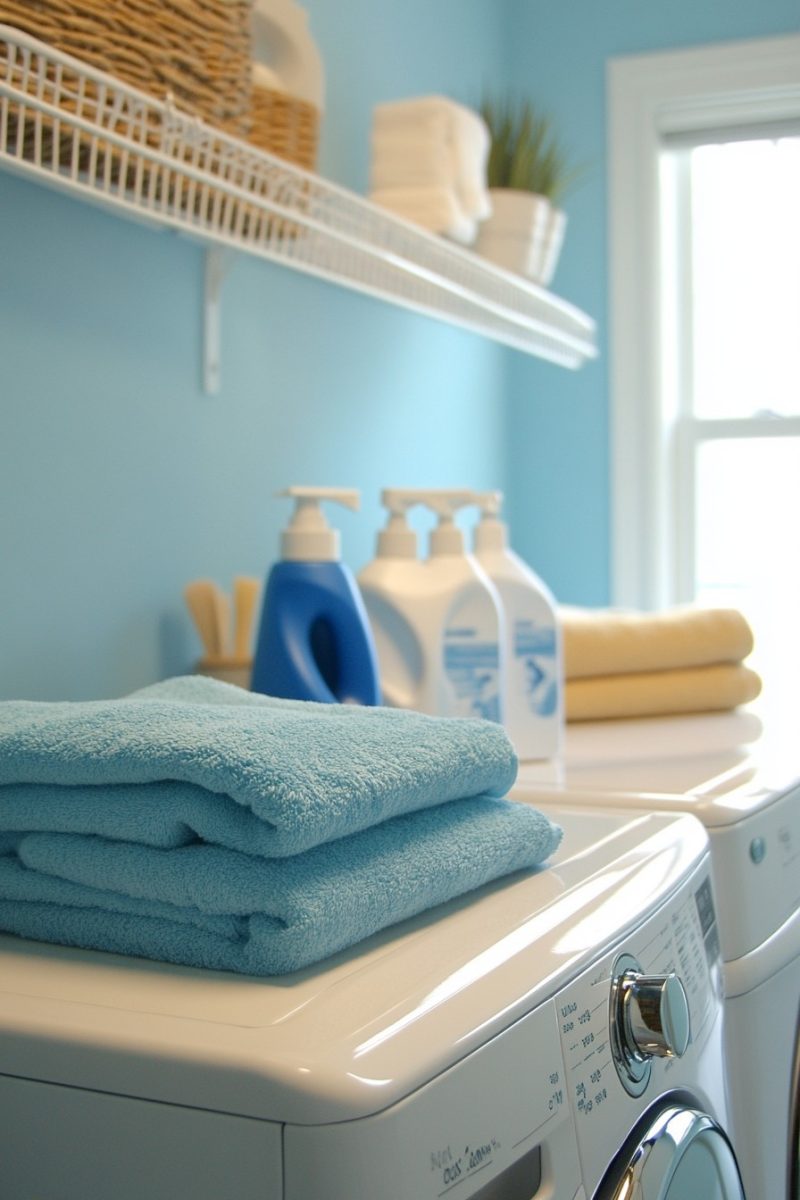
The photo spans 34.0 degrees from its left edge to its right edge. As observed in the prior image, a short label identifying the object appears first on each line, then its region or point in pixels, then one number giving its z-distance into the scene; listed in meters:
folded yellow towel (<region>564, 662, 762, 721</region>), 1.61
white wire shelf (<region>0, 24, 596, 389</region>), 0.93
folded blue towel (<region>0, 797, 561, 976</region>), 0.65
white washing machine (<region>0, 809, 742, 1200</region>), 0.54
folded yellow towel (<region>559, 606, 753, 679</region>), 1.61
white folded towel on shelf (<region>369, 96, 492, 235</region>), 1.60
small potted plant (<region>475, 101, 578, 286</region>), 1.94
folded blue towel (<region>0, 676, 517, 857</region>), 0.65
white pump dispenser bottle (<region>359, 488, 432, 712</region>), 1.25
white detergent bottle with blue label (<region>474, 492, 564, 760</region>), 1.36
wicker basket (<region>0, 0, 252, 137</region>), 0.97
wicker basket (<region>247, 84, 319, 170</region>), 1.26
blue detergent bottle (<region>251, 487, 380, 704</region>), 1.16
